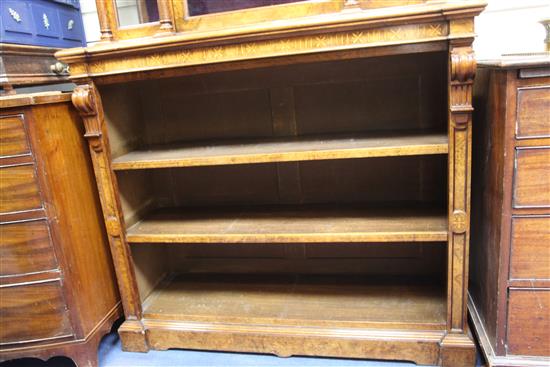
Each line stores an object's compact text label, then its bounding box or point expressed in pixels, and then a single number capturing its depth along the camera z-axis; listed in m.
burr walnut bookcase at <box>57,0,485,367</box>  1.34
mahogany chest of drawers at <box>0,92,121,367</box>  1.43
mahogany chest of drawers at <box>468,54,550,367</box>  1.19
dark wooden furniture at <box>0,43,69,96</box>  1.63
